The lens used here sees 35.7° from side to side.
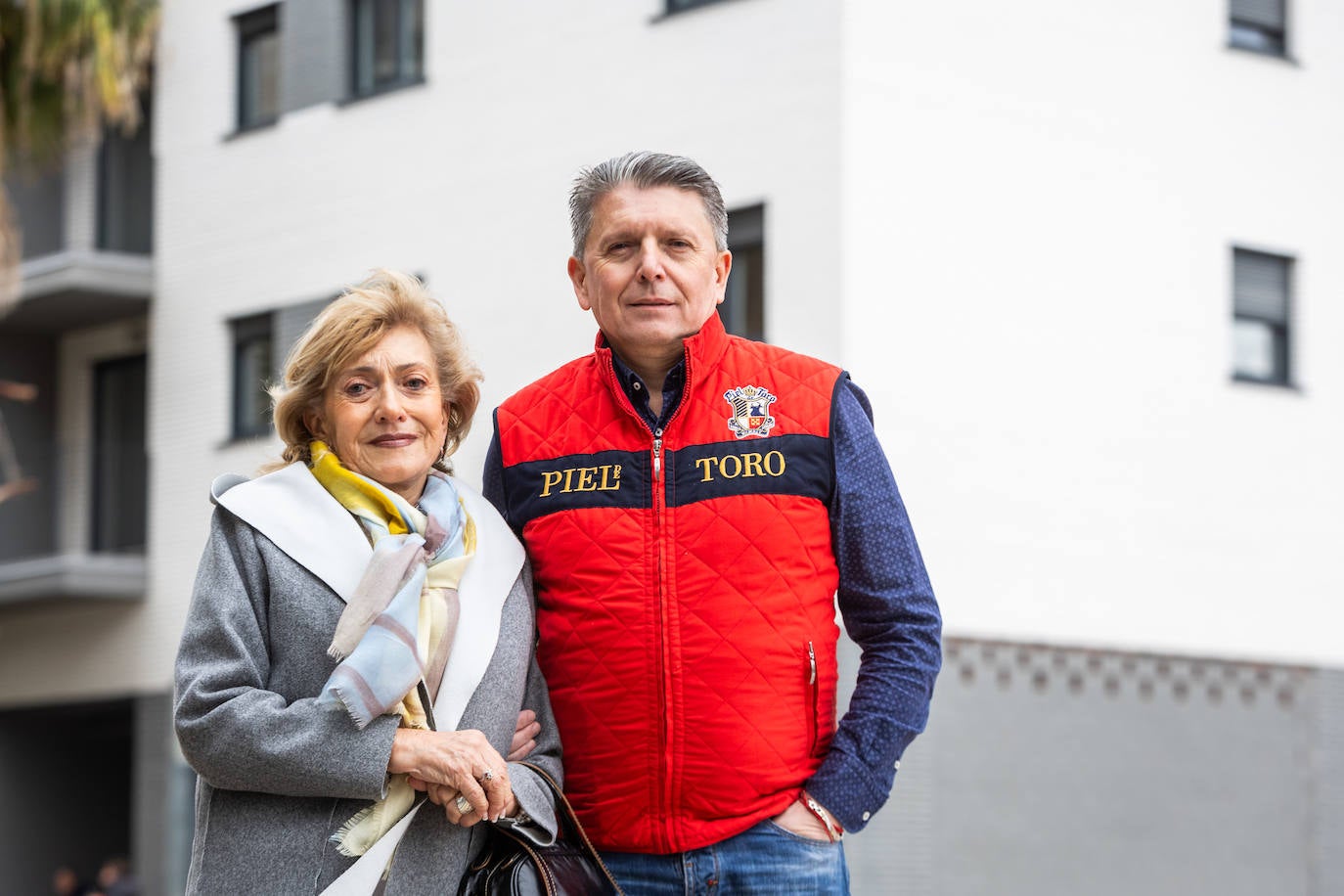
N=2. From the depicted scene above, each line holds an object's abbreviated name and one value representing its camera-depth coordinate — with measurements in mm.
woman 3811
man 4117
